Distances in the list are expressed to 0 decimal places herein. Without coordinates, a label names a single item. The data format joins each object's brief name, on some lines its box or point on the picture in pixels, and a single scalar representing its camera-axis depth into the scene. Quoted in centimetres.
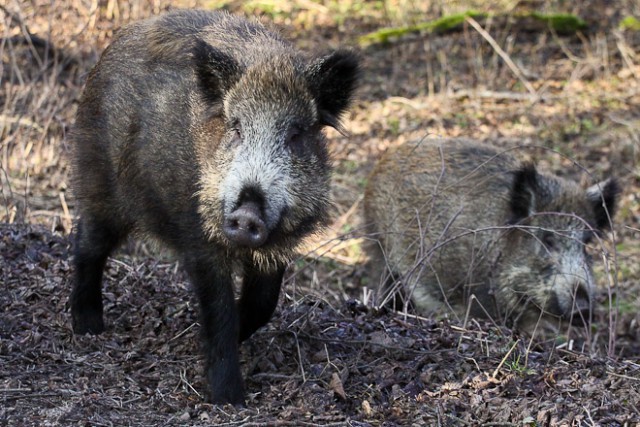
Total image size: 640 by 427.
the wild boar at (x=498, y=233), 1431
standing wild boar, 833
